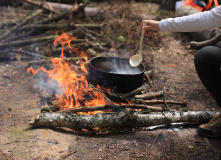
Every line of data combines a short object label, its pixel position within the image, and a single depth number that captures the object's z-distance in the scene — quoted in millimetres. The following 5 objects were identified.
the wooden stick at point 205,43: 3776
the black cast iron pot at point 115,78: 3396
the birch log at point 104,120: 2742
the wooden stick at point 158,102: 3509
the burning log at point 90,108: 3049
